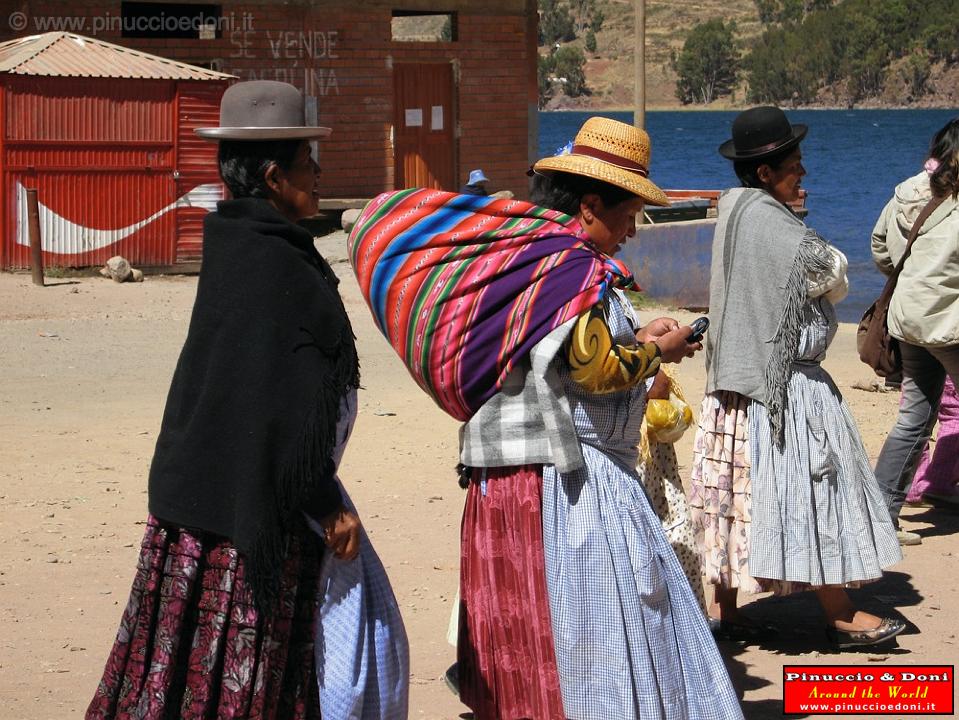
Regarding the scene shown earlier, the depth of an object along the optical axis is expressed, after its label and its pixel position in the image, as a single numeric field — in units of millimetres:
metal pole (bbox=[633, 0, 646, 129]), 17438
